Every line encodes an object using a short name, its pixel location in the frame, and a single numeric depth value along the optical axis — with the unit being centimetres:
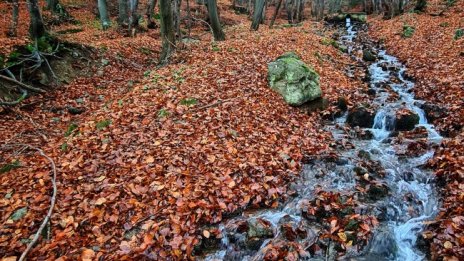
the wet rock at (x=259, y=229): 556
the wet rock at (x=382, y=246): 518
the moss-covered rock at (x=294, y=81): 1007
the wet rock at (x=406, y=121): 912
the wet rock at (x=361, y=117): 956
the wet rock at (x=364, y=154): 778
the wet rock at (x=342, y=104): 1031
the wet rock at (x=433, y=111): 914
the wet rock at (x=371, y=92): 1158
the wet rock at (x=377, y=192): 636
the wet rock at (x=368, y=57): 1560
